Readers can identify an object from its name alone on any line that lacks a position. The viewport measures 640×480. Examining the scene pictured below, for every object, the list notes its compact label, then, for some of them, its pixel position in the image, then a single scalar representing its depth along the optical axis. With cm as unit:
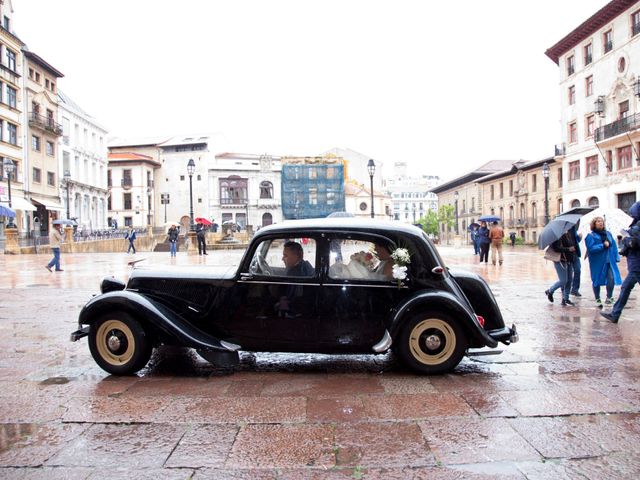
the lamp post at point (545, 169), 3180
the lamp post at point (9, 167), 3151
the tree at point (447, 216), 7938
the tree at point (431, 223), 9244
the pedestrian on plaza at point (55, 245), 1759
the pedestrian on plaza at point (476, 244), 2675
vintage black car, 493
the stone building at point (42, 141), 4388
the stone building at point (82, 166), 5081
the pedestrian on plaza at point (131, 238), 3148
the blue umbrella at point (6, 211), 2857
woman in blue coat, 877
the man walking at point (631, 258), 712
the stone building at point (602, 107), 3434
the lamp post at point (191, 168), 3038
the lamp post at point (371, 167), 2848
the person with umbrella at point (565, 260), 927
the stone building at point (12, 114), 3969
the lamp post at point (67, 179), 4934
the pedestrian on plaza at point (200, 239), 2834
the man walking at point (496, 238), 1900
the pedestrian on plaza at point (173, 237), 2909
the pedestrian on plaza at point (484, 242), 2048
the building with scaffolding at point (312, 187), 7519
